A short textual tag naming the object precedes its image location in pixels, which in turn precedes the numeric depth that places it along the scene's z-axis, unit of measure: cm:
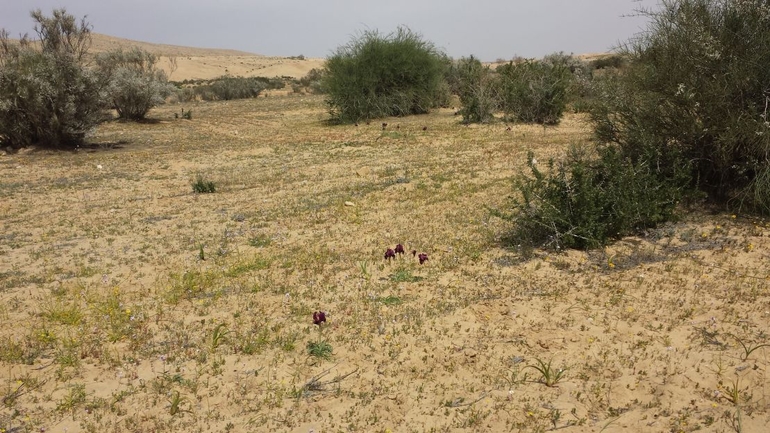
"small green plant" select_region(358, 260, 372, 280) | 545
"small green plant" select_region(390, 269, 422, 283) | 532
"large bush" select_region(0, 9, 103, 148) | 1437
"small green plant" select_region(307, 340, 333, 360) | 404
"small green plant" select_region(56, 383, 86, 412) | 351
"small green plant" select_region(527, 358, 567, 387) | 354
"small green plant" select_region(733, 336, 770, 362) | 361
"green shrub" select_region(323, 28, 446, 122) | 2156
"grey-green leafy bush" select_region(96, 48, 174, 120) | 2130
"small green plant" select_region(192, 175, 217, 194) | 994
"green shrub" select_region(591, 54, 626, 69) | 3516
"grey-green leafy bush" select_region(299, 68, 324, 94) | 3668
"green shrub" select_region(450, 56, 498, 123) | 1780
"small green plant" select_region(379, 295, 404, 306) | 483
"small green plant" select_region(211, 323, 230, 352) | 420
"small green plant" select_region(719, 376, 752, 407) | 320
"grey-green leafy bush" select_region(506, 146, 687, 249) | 572
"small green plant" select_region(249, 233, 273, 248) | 675
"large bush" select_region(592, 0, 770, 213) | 595
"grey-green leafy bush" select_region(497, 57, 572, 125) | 1714
